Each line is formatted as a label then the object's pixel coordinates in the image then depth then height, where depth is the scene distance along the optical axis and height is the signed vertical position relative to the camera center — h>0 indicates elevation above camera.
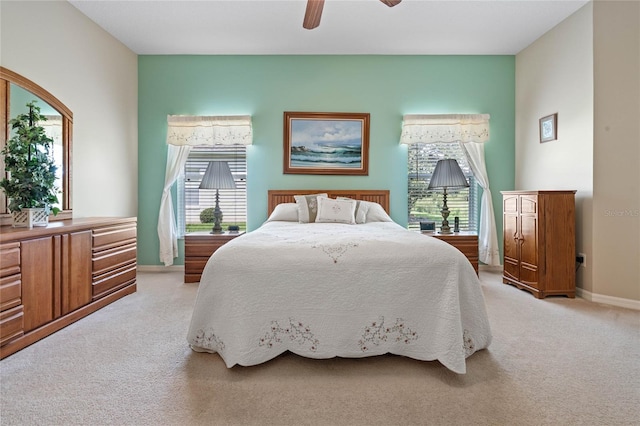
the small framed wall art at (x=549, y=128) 4.00 +1.00
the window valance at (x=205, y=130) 4.62 +1.08
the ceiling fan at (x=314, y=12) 2.44 +1.49
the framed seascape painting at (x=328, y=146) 4.70 +0.89
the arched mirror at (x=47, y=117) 2.75 +0.84
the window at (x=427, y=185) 4.80 +0.34
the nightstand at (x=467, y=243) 4.25 -0.40
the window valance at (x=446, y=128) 4.64 +1.13
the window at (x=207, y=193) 4.79 +0.24
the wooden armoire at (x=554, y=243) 3.57 -0.33
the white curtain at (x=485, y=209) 4.64 +0.03
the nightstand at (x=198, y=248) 4.18 -0.46
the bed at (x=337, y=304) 2.03 -0.57
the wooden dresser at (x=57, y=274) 2.24 -0.51
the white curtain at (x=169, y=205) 4.62 +0.07
